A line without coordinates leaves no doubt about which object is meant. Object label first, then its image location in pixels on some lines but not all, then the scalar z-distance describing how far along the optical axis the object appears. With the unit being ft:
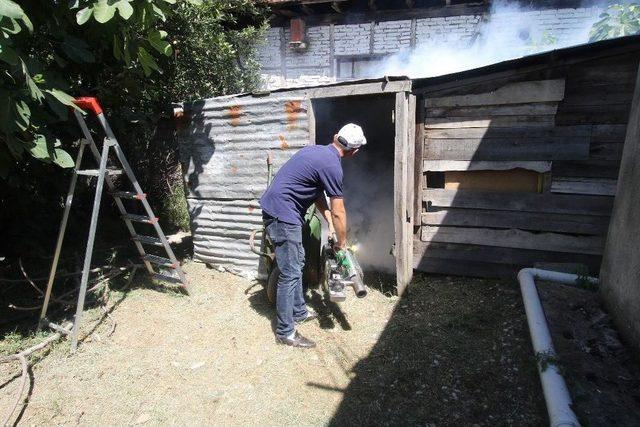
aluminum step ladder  13.35
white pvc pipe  8.59
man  12.80
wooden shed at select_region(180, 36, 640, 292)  15.05
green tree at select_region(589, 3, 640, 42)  26.94
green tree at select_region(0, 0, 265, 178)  9.68
